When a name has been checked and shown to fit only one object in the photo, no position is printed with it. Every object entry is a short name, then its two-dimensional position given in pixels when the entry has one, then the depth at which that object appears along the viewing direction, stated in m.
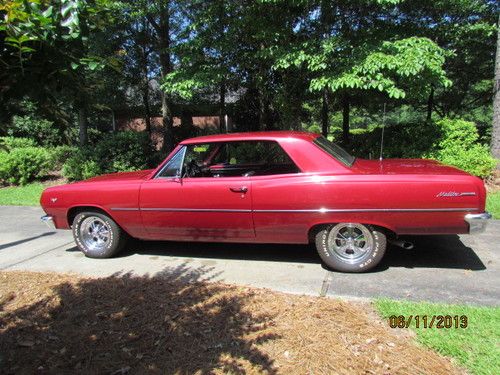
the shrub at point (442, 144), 8.88
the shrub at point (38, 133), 19.67
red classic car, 3.96
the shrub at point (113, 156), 11.16
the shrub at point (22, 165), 11.87
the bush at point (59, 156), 13.51
